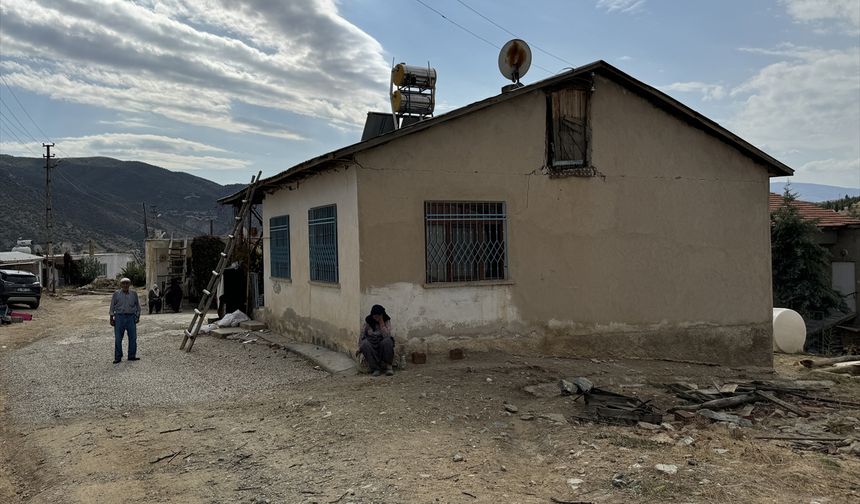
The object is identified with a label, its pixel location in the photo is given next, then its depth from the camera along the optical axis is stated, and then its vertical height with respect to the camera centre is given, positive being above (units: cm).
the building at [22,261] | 3042 -3
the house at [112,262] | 4286 -24
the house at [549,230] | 879 +32
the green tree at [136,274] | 3441 -91
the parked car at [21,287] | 2164 -95
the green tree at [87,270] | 3841 -67
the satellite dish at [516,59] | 995 +316
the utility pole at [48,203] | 3572 +347
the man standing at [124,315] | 1029 -97
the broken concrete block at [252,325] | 1323 -153
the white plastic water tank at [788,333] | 1366 -201
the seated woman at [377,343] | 816 -122
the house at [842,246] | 1950 -10
